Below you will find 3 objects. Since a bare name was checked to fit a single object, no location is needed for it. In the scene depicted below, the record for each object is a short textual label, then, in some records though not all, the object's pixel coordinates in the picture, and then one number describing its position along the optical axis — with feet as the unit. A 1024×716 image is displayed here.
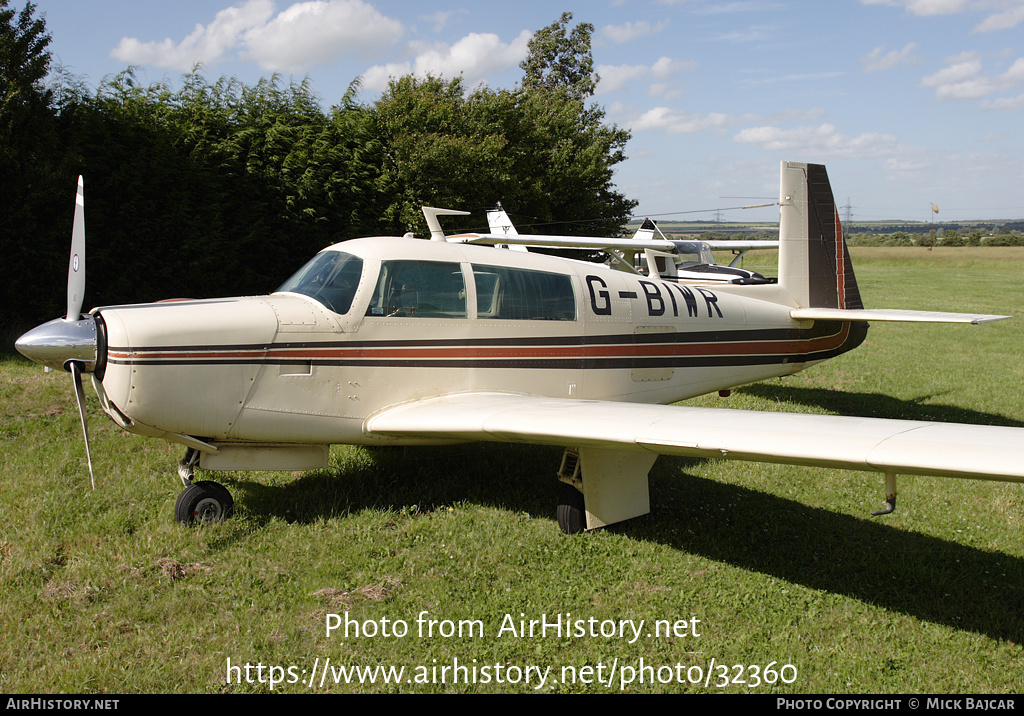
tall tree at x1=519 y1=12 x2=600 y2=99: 138.92
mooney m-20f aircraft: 13.74
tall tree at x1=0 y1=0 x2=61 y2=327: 34.09
